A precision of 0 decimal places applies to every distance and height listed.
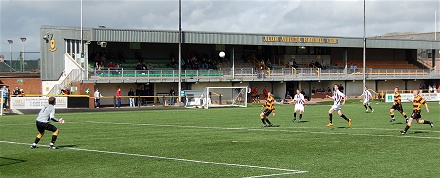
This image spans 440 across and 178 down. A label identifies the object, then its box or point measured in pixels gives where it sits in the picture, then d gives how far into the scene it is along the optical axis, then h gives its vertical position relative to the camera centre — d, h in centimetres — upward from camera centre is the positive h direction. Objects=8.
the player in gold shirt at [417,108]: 2290 -62
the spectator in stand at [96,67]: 5344 +218
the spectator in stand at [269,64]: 6731 +307
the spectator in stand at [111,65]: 5607 +239
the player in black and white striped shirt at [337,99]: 2769 -34
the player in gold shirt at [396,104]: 3035 -63
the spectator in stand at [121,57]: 6022 +338
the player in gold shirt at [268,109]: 2720 -80
